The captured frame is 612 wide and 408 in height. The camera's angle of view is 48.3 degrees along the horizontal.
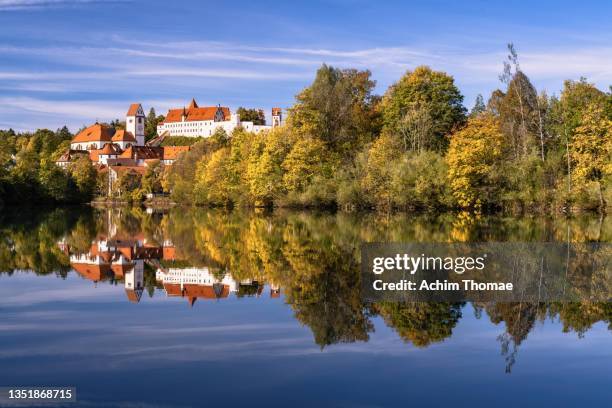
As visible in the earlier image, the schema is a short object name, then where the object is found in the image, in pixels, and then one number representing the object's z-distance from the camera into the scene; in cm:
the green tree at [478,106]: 10573
